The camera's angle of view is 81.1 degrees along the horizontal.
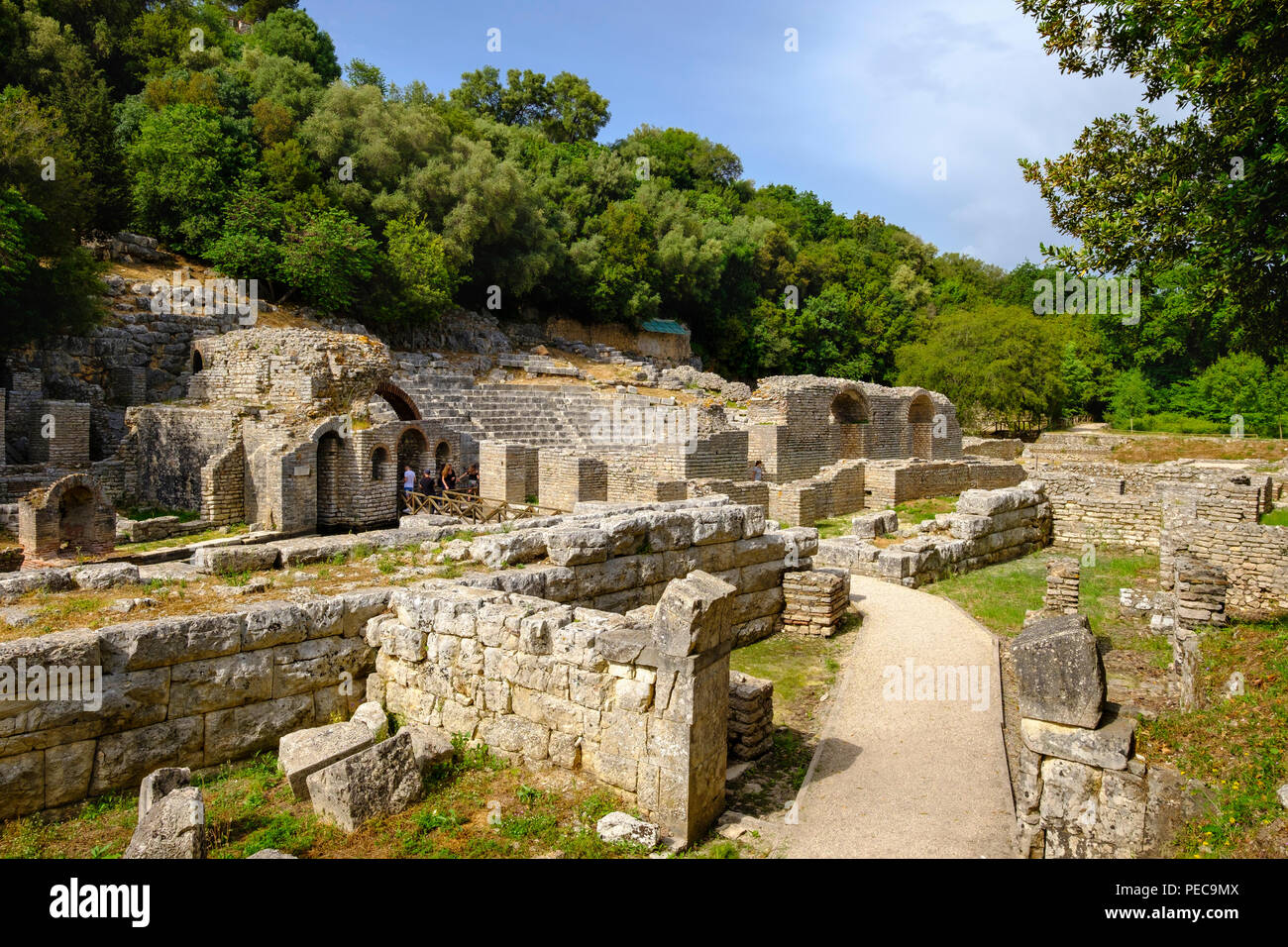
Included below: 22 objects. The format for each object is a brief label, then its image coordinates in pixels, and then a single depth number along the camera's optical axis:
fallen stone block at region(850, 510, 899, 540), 13.95
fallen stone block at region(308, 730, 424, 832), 4.27
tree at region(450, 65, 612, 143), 54.00
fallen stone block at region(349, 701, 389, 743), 5.18
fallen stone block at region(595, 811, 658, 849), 4.18
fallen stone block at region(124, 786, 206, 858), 3.71
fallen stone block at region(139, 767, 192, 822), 4.18
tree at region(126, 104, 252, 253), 27.98
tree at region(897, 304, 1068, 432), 36.22
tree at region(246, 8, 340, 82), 39.91
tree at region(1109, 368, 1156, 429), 38.25
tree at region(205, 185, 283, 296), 27.03
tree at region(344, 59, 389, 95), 42.41
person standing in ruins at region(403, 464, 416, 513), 17.00
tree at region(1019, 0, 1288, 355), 6.62
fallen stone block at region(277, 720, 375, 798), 4.53
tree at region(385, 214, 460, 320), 31.45
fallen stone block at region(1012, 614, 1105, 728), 4.25
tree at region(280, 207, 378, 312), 27.28
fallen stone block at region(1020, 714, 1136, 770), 4.12
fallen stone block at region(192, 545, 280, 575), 6.94
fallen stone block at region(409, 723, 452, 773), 4.82
